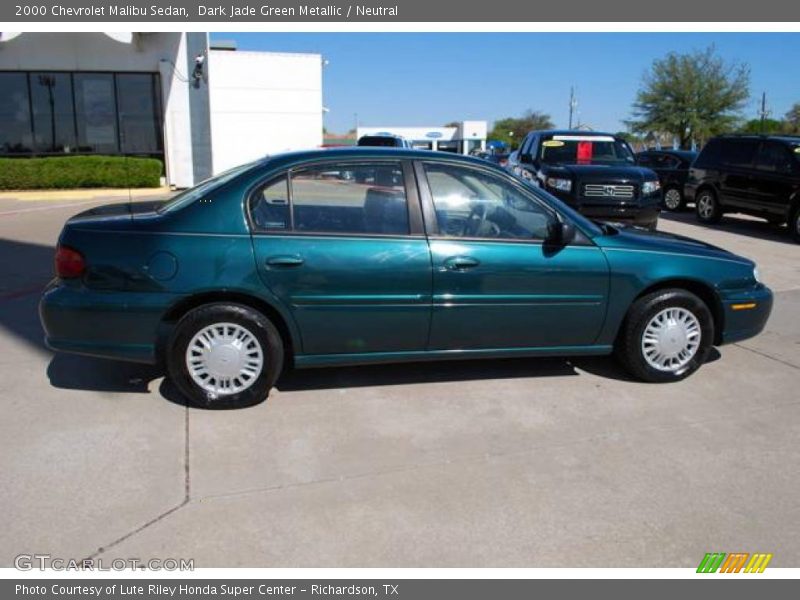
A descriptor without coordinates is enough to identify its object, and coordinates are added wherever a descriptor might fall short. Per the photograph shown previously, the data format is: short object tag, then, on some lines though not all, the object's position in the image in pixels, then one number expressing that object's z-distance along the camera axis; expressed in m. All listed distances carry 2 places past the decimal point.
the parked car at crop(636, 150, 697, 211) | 16.41
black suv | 11.63
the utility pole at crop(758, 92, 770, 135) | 46.39
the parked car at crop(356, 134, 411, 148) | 18.70
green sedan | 4.09
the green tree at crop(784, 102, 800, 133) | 42.46
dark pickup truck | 9.91
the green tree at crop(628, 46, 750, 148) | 36.22
